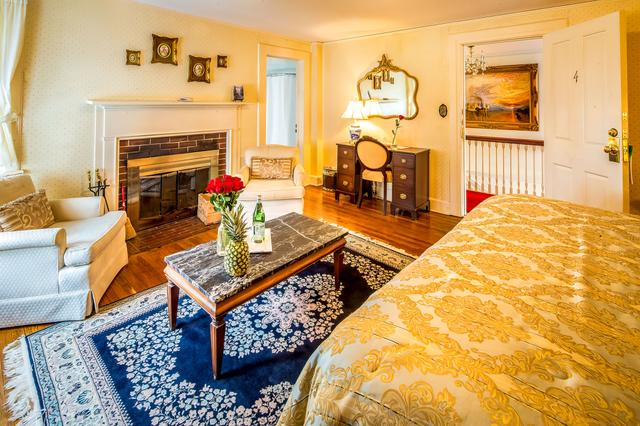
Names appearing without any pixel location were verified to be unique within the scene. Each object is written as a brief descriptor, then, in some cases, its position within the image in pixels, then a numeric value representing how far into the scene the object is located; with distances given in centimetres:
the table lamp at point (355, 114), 513
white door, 261
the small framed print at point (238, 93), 472
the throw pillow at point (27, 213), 223
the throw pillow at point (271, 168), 441
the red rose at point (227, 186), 193
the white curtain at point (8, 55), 277
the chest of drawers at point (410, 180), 443
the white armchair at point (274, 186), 390
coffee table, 173
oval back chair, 450
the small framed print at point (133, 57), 363
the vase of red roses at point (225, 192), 193
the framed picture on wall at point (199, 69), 419
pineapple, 185
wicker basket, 413
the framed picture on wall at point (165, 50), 382
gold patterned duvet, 72
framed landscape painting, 581
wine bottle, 229
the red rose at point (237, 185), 197
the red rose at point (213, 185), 193
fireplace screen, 386
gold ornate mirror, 486
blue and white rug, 156
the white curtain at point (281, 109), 685
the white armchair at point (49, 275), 209
